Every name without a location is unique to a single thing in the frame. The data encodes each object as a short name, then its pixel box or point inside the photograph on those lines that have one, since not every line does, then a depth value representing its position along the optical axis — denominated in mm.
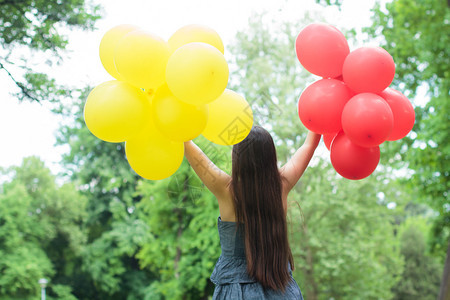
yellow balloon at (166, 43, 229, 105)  1756
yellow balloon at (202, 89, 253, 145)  1952
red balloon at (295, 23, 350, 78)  2287
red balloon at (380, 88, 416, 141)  2340
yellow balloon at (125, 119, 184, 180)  1979
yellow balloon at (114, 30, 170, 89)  1837
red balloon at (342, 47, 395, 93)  2168
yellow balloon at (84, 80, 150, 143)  1836
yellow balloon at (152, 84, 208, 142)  1858
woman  1915
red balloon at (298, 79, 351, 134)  2217
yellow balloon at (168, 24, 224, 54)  2037
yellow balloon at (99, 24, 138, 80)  2078
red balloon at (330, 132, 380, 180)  2258
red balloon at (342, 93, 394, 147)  2078
